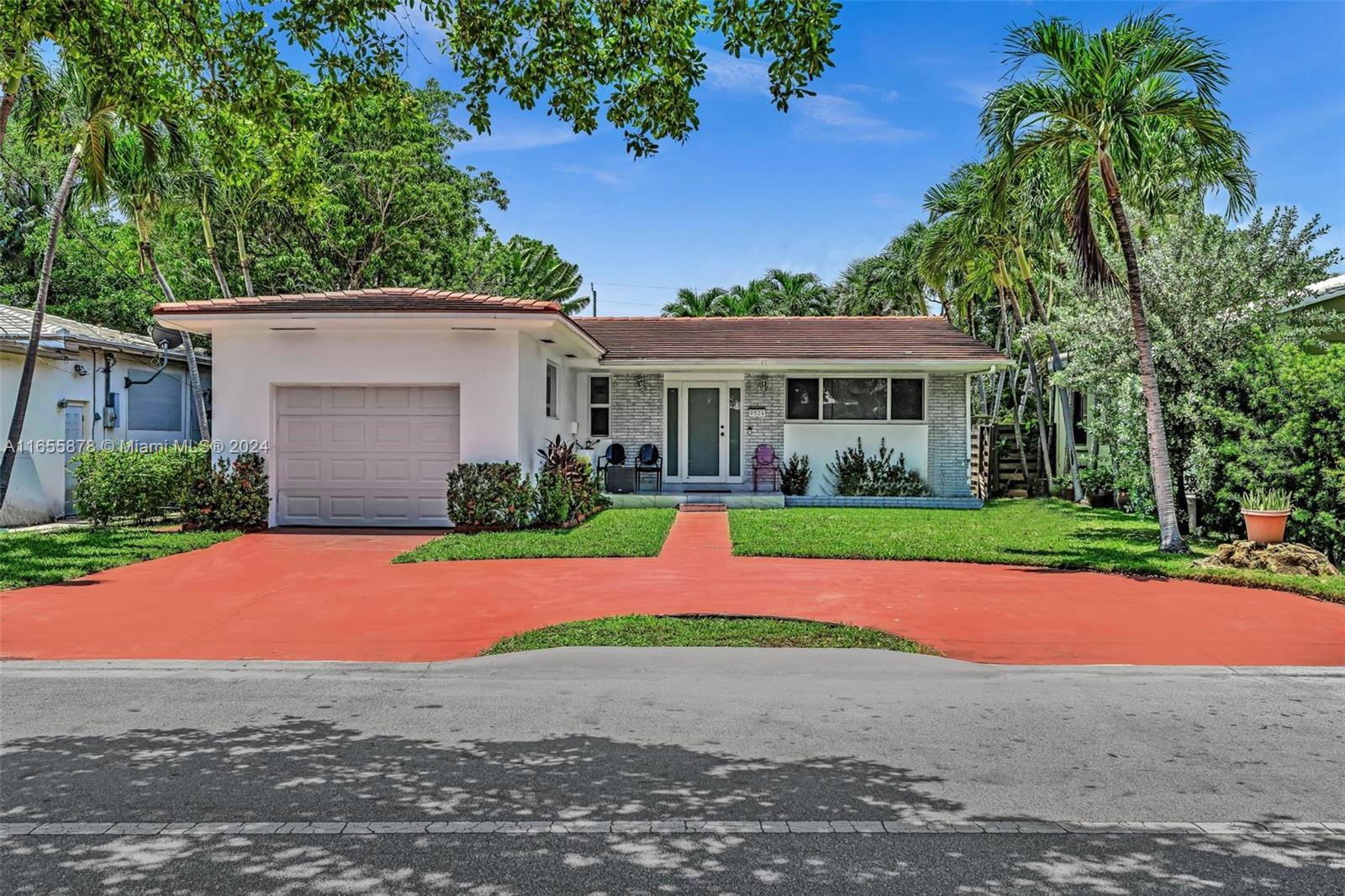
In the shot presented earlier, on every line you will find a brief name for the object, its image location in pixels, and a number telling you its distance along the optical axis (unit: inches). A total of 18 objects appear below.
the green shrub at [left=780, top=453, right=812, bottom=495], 792.9
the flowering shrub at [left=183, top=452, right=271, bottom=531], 584.1
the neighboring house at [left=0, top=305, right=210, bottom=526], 613.9
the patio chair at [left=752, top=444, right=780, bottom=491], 790.5
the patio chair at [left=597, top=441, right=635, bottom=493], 778.8
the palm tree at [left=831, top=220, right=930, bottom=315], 1343.5
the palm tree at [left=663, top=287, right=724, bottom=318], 1776.6
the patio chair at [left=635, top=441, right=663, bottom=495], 791.1
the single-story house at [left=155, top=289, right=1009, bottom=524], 573.6
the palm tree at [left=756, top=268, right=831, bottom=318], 1729.7
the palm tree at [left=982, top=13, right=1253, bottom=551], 446.6
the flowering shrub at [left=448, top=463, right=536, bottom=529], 569.9
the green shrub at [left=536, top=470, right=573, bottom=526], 586.9
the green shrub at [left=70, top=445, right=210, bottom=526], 585.0
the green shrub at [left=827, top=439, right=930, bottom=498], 783.1
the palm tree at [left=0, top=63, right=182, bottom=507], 457.7
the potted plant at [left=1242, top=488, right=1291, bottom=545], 435.2
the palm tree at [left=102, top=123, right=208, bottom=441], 562.9
